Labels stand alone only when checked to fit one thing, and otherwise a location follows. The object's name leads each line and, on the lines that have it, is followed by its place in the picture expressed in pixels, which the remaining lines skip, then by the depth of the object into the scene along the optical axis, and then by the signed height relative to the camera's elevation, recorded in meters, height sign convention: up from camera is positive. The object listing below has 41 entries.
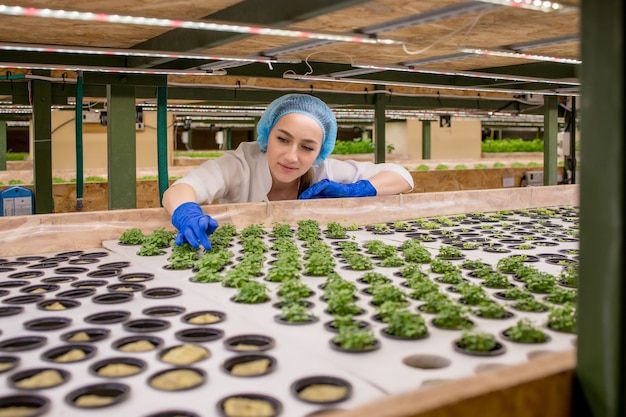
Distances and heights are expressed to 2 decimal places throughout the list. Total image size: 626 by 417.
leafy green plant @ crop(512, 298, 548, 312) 1.95 -0.43
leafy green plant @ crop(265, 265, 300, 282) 2.33 -0.39
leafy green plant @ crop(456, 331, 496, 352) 1.55 -0.44
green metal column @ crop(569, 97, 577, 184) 6.52 +0.22
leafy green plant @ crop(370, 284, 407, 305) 2.02 -0.41
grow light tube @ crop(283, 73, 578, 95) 4.38 +0.74
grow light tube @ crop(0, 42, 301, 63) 2.99 +0.66
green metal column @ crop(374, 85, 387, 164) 7.55 +0.59
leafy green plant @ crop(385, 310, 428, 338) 1.66 -0.43
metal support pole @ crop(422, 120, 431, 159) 14.58 +0.84
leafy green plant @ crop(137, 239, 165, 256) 2.88 -0.36
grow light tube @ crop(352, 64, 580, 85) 3.90 +0.72
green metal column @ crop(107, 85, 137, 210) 4.49 +0.23
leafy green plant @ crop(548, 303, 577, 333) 1.72 -0.42
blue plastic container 5.78 -0.24
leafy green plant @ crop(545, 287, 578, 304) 2.03 -0.42
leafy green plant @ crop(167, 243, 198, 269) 2.62 -0.37
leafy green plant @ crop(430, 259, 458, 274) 2.47 -0.38
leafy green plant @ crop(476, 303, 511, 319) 1.87 -0.43
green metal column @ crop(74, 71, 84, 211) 4.18 +0.24
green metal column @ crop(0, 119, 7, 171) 10.23 +0.54
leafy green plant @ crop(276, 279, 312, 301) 2.04 -0.40
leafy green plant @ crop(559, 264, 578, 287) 2.26 -0.40
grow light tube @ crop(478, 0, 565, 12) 1.88 +0.54
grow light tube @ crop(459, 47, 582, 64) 3.17 +0.66
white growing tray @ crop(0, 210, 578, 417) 1.30 -0.47
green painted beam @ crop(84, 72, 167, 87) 4.35 +0.71
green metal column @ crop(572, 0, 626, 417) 1.14 -0.08
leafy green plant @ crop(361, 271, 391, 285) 2.30 -0.40
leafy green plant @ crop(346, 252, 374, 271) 2.57 -0.38
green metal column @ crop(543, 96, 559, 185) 7.06 +0.43
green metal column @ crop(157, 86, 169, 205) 4.50 +0.30
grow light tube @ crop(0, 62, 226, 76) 3.64 +0.69
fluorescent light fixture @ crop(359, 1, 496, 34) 2.24 +0.62
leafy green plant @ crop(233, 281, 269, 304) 2.06 -0.41
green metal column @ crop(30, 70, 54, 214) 5.89 +0.33
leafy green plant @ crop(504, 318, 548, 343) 1.63 -0.44
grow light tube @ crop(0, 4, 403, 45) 2.12 +0.59
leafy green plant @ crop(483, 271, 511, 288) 2.27 -0.41
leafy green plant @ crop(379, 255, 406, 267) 2.66 -0.39
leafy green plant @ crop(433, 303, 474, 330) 1.76 -0.43
